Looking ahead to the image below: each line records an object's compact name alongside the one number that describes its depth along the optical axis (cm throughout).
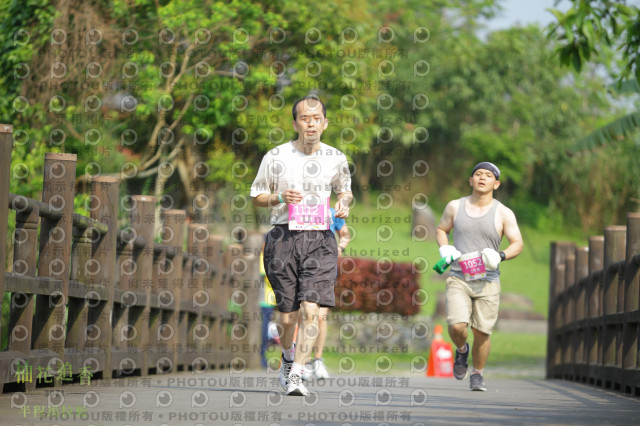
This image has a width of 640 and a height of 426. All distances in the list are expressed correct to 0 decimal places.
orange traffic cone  2962
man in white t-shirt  1519
